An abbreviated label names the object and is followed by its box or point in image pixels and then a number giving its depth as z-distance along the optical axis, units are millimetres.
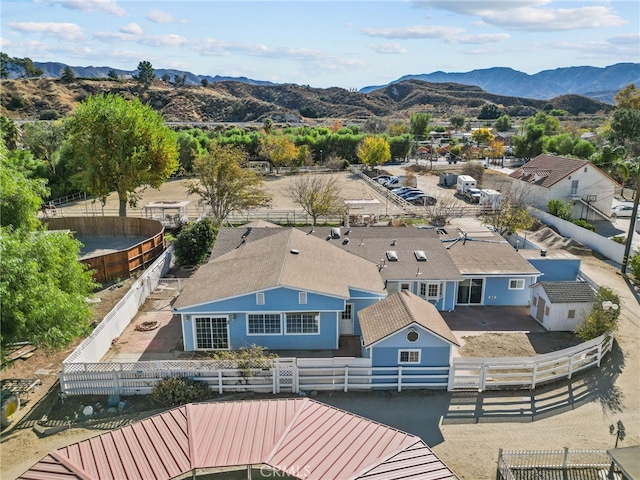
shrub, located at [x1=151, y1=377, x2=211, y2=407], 16391
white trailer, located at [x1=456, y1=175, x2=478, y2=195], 52469
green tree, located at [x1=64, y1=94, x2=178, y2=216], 36000
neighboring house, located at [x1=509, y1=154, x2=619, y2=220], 42906
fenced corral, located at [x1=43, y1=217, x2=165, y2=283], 28109
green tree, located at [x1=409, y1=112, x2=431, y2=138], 102562
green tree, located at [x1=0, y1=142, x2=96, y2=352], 13609
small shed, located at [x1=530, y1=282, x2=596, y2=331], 22016
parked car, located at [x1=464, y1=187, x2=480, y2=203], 49562
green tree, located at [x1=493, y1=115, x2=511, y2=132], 125500
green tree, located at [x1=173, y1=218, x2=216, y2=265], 30359
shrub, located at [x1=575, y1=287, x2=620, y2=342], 19859
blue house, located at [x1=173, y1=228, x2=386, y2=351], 19312
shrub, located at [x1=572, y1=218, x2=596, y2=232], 37812
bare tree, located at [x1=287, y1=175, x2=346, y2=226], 38219
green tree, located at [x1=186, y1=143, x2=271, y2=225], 37406
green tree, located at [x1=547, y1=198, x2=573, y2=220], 40344
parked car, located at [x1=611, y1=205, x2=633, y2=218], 43719
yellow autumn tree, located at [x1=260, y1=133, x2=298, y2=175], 69188
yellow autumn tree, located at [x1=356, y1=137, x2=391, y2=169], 69562
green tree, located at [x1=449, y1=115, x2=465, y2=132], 128750
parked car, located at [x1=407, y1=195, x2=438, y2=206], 48338
